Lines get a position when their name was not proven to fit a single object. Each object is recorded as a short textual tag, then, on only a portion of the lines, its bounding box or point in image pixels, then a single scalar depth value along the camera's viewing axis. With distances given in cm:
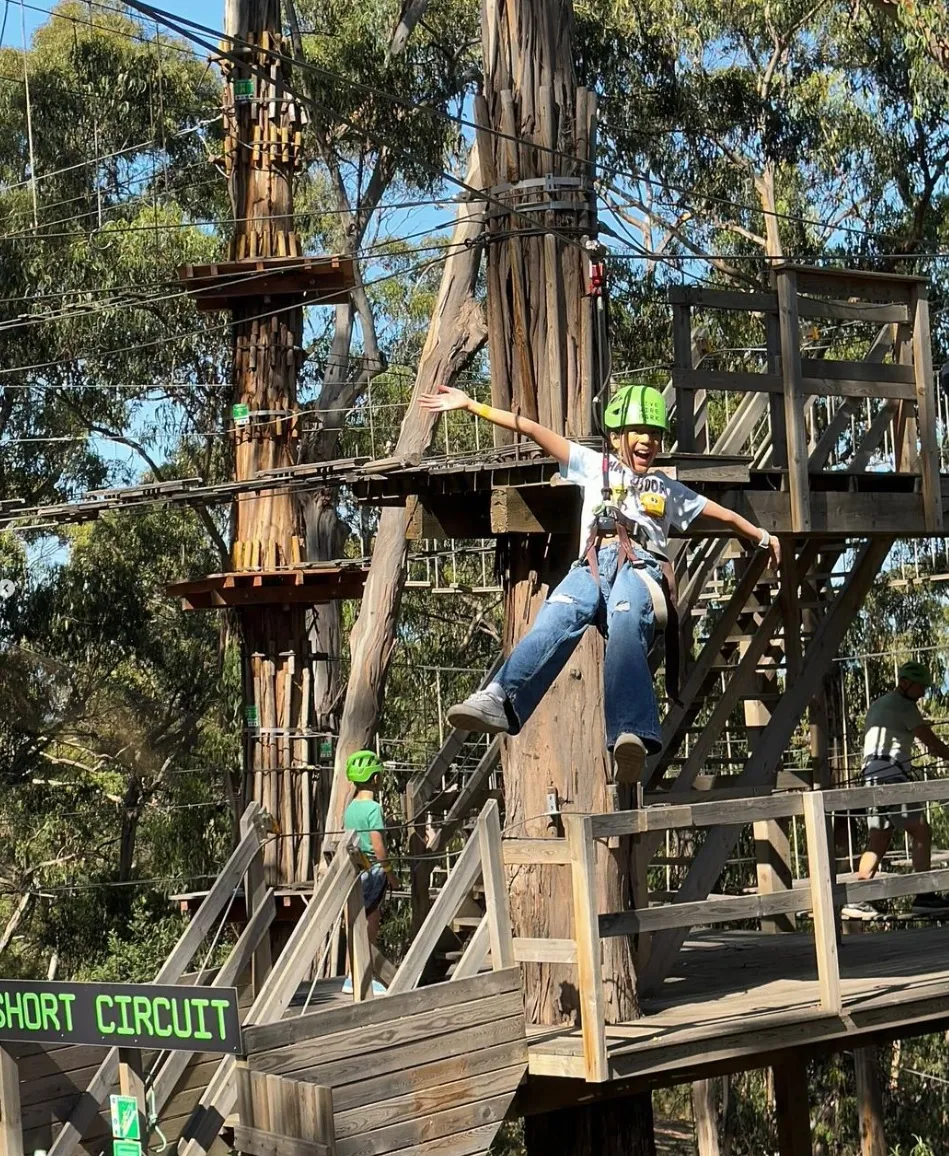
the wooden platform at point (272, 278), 1694
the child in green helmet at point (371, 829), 1011
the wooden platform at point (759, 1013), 794
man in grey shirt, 1159
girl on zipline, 691
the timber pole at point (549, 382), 872
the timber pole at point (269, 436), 1725
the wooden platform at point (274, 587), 1639
